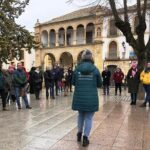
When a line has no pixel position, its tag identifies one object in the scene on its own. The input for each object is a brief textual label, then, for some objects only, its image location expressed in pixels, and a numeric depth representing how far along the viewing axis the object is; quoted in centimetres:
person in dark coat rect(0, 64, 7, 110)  616
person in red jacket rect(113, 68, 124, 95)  987
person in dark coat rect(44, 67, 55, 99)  868
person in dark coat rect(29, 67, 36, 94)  870
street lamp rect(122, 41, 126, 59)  2169
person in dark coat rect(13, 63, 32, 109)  624
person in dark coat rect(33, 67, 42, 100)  848
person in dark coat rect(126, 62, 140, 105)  719
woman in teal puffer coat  343
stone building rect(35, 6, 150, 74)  2208
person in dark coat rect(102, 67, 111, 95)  1007
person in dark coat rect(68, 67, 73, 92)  1036
